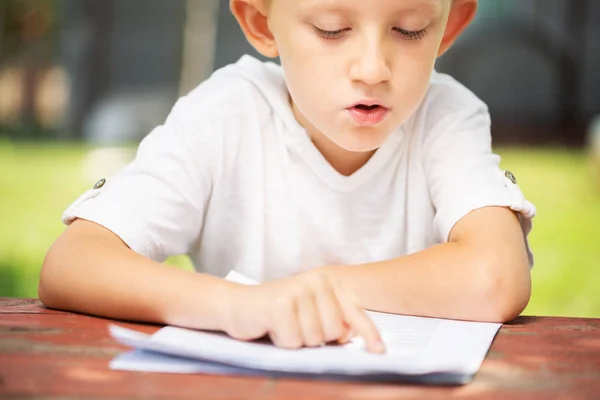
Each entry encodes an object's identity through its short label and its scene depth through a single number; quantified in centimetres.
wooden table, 68
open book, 70
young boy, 82
